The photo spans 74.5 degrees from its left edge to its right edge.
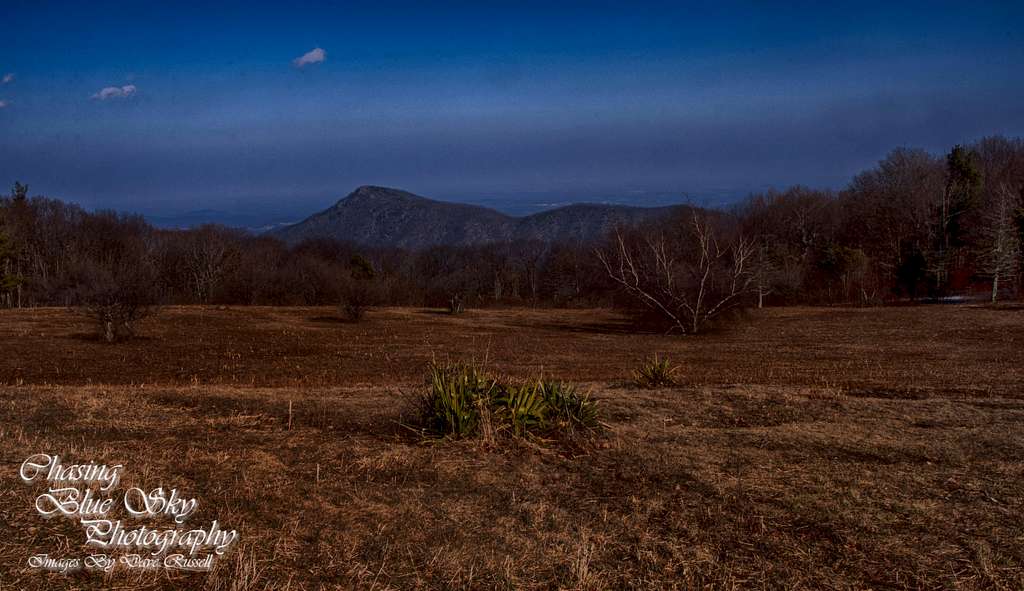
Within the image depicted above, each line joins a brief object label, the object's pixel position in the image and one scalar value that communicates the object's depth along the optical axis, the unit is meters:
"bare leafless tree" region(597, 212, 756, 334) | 29.75
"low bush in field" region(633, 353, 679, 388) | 11.65
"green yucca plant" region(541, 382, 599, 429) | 7.18
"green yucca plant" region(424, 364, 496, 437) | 6.68
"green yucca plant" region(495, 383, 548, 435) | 6.79
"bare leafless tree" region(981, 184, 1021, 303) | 40.66
